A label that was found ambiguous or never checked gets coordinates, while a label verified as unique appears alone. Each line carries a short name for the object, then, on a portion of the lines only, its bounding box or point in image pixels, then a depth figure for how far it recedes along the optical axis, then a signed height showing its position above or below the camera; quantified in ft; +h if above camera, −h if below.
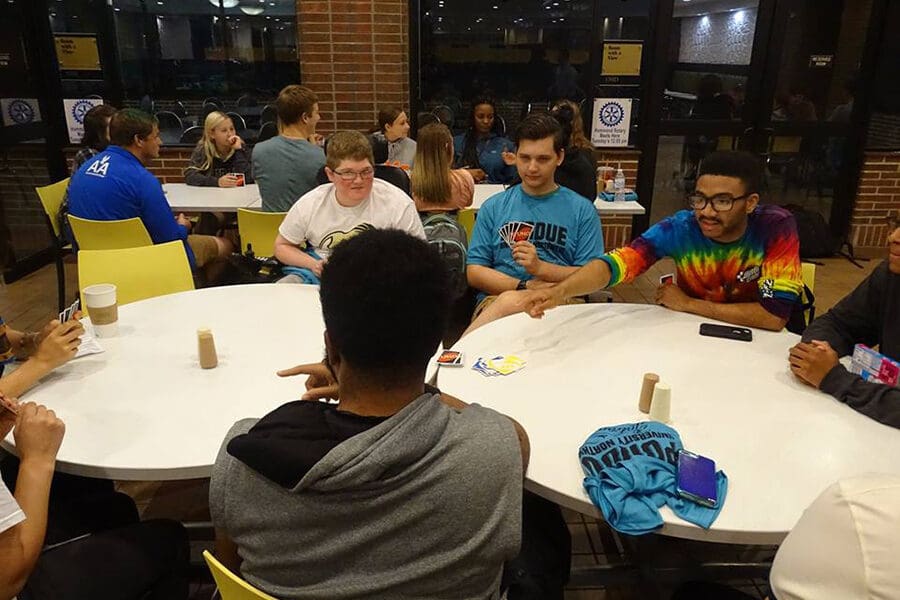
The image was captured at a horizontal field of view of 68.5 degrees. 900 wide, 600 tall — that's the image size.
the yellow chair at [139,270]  8.33 -2.30
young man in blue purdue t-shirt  8.93 -1.77
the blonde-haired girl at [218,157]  15.38 -1.66
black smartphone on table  6.98 -2.48
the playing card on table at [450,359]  6.16 -2.44
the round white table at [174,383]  4.85 -2.54
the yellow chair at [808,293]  7.93 -2.36
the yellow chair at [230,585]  3.25 -2.39
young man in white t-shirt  9.38 -1.80
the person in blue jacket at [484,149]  16.71 -1.54
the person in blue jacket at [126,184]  10.68 -1.55
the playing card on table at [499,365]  6.10 -2.49
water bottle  14.58 -2.10
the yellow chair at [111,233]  10.65 -2.32
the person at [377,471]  3.22 -1.82
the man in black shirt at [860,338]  5.39 -2.32
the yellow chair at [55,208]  12.78 -2.33
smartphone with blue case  4.26 -2.47
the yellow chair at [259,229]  11.27 -2.38
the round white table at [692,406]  4.49 -2.55
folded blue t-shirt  4.21 -2.49
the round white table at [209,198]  13.32 -2.30
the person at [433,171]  10.90 -1.36
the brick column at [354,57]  16.92 +0.71
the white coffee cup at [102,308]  6.66 -2.20
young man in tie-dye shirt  7.21 -1.87
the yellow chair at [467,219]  11.99 -2.30
